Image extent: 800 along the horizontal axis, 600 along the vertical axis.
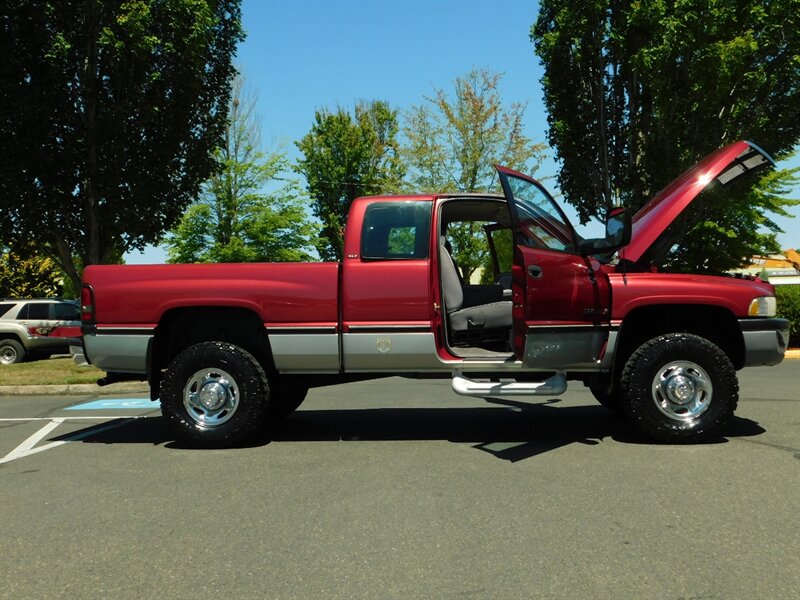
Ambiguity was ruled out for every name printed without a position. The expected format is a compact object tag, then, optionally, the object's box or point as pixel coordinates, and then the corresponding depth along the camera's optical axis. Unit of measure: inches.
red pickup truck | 219.8
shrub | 662.5
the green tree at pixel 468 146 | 918.4
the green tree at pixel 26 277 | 1577.3
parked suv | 700.0
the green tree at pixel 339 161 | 1387.8
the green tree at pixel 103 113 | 598.5
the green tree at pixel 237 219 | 1061.1
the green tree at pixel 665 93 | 620.7
